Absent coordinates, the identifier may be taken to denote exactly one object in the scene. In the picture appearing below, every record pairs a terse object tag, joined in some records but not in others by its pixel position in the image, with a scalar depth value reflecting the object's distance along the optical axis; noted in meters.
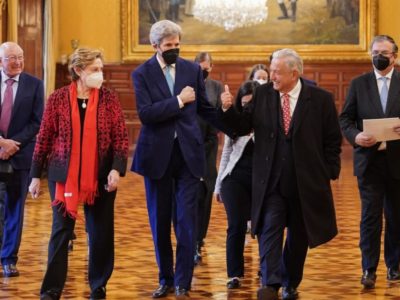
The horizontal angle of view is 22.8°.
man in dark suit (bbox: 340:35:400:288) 7.48
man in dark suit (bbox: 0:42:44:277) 7.93
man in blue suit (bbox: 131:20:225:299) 6.95
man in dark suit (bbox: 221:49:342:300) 6.73
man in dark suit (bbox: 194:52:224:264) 8.94
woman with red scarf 6.52
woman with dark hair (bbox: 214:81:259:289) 7.42
